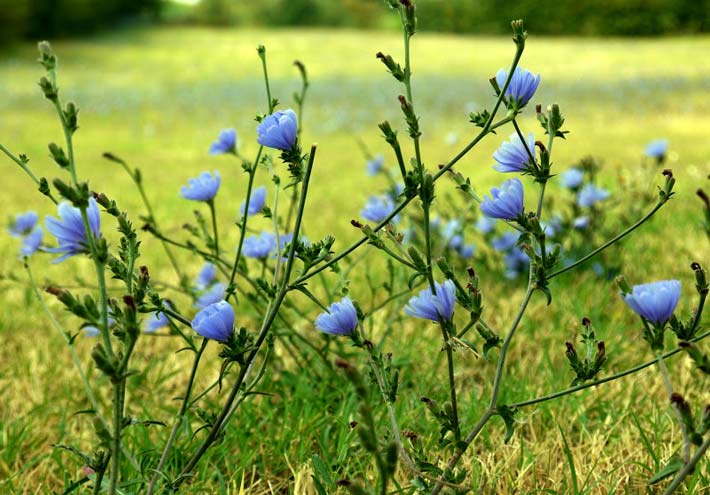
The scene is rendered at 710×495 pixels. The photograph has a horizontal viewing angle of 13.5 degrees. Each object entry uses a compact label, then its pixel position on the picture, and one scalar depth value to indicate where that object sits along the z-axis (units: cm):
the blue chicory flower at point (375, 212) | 178
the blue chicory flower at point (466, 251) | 232
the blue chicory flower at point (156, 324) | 170
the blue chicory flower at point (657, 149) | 237
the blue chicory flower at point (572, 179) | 233
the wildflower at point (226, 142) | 173
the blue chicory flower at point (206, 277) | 182
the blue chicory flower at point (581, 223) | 232
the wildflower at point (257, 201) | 172
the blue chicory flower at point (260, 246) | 175
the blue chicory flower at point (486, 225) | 248
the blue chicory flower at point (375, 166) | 251
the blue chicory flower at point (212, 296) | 174
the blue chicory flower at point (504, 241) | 238
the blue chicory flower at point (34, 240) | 182
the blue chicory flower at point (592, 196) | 239
